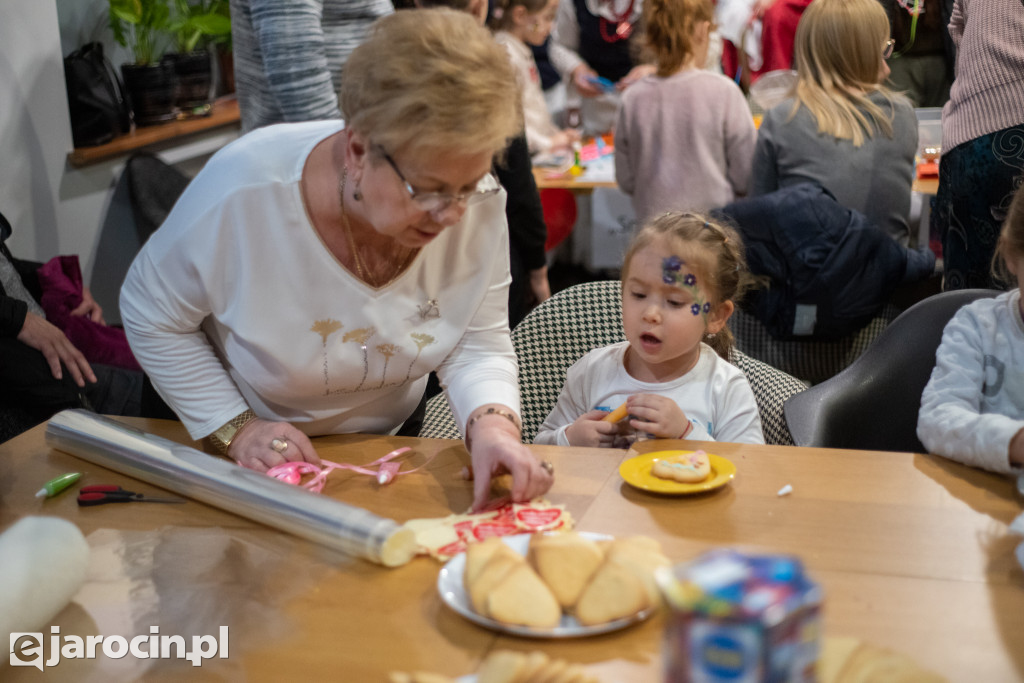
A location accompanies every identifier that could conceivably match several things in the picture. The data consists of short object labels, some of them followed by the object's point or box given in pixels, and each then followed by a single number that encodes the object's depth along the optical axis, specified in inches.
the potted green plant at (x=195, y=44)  161.2
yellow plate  51.3
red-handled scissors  53.2
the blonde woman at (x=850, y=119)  117.4
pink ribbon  55.3
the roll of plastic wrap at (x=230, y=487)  46.3
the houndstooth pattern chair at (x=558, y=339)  84.7
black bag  138.0
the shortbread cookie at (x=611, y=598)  39.3
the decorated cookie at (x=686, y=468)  52.1
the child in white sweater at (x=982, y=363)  59.2
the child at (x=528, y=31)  161.8
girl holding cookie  70.8
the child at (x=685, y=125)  135.6
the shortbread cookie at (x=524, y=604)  39.5
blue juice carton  22.7
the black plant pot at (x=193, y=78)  163.9
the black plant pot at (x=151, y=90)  154.6
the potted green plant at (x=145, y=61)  150.6
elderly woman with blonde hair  52.1
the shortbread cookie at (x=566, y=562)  40.8
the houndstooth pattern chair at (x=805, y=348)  111.8
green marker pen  54.4
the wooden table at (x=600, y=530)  38.8
